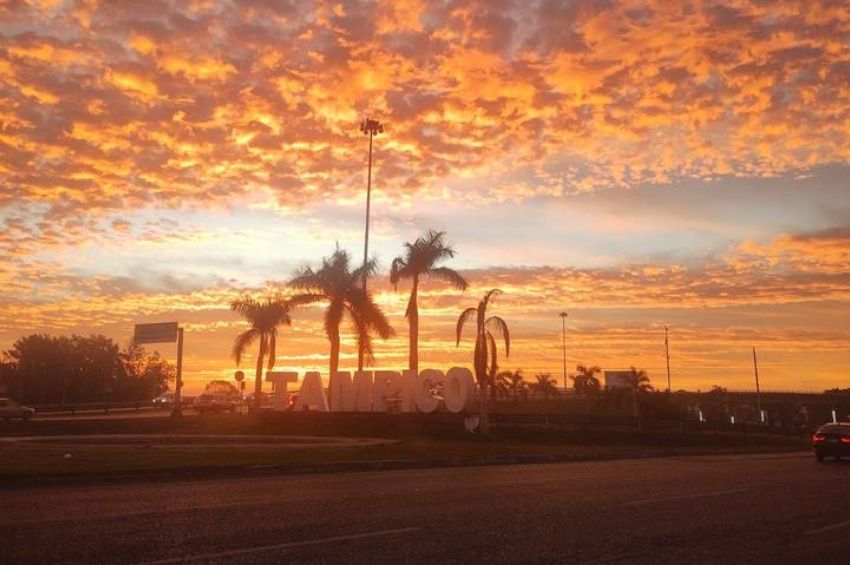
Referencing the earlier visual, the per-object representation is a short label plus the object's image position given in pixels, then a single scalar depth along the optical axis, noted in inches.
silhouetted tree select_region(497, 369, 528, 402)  3789.4
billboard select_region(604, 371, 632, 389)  3208.7
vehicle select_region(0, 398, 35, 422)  1939.0
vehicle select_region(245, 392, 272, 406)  2701.8
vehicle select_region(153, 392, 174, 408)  2888.8
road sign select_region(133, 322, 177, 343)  2493.8
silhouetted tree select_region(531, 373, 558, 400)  3754.9
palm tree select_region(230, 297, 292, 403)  2020.2
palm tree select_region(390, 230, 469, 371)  1657.2
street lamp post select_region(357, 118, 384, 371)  1801.1
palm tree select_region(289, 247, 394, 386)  1688.0
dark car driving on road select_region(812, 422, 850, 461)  1042.1
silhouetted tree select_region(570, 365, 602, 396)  3474.4
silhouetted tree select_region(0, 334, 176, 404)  3513.8
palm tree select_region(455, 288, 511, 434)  1422.2
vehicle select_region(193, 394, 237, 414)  2485.2
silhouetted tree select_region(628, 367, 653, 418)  3083.2
